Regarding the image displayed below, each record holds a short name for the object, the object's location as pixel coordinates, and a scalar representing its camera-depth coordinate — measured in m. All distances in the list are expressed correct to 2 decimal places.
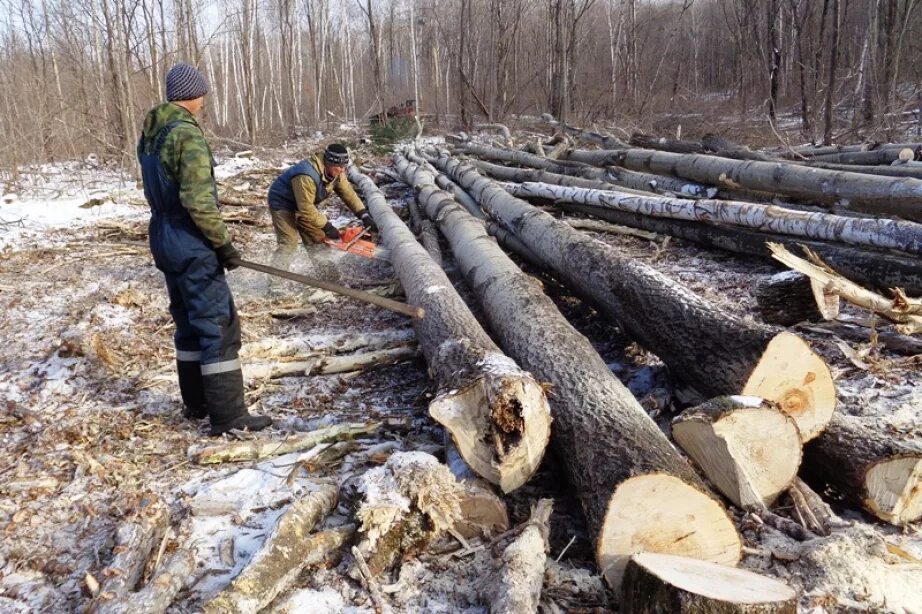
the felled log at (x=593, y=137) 11.96
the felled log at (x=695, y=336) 2.71
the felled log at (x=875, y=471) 2.41
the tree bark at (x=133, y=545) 2.15
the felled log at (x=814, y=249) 4.48
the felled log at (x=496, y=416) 2.53
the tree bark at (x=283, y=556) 2.00
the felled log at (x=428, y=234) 6.48
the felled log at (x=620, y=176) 7.79
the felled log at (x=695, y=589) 1.73
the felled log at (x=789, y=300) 3.93
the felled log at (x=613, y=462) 2.15
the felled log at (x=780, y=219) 4.79
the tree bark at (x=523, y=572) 1.97
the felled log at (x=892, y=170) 7.09
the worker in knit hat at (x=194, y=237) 3.24
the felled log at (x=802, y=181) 5.65
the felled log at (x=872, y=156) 7.81
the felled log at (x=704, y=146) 8.85
